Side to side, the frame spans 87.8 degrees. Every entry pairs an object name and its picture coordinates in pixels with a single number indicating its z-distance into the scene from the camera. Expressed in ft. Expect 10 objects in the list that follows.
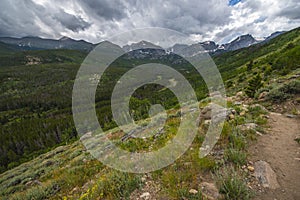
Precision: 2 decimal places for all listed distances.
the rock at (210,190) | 10.23
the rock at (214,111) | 22.50
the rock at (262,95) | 31.18
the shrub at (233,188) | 9.68
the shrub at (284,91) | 27.32
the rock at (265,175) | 10.82
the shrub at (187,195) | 10.05
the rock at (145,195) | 11.45
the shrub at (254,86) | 37.16
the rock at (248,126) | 18.95
